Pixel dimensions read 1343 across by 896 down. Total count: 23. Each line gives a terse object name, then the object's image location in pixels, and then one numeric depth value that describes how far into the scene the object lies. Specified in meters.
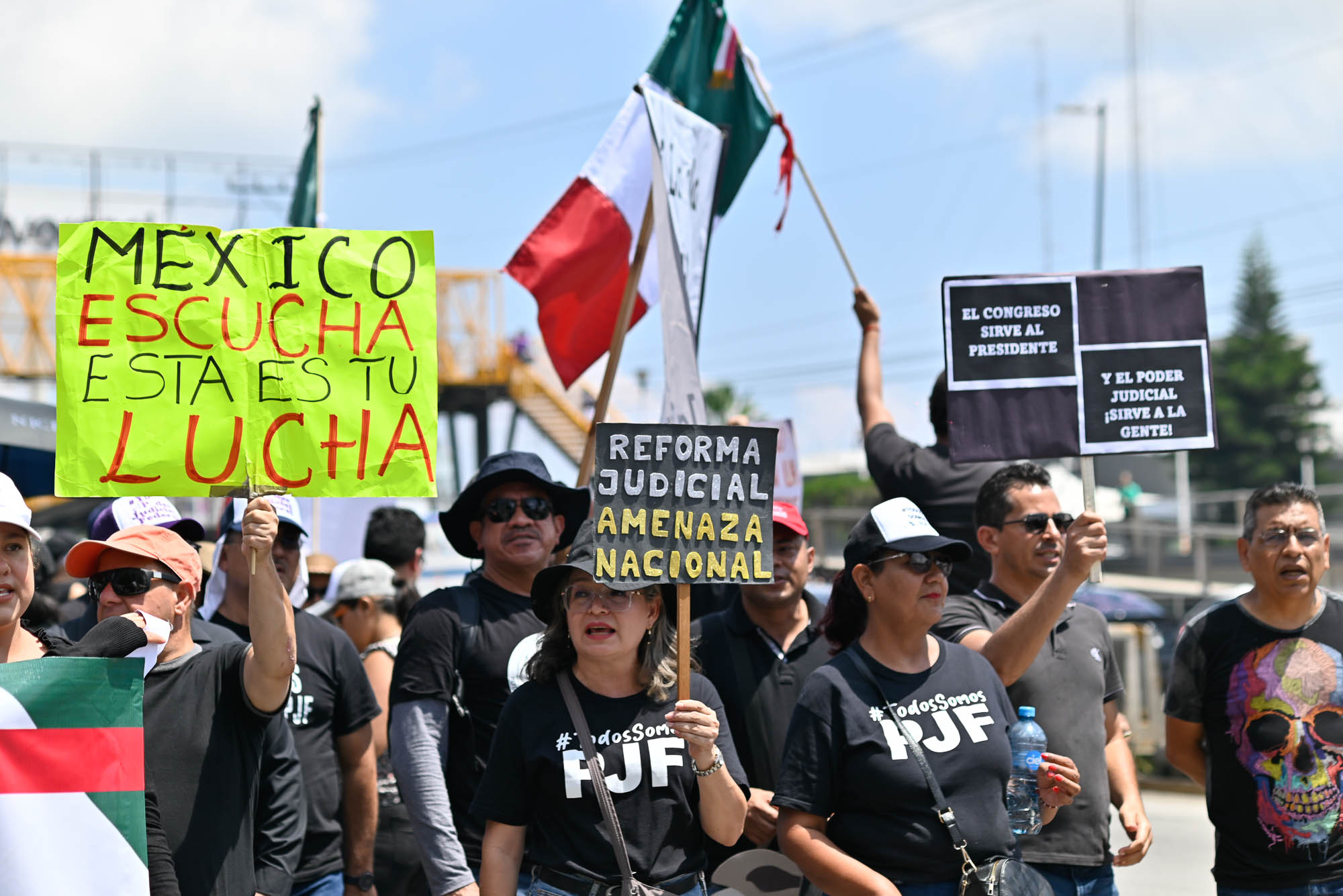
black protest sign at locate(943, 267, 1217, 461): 9.75
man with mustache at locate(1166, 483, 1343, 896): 9.61
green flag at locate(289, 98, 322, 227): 22.81
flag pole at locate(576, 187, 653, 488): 11.62
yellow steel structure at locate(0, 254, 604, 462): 66.50
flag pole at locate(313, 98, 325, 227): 21.16
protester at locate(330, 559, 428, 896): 11.78
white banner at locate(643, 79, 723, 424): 10.99
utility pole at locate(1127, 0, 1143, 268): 75.25
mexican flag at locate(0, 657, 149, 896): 7.11
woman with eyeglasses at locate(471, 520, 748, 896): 7.76
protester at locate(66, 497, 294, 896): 8.01
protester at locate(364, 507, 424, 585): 15.50
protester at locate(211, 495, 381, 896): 10.84
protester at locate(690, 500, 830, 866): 9.84
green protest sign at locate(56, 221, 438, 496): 8.37
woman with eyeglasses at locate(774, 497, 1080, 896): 8.00
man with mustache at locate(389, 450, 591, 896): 9.12
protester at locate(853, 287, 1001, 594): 11.29
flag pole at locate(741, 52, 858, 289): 13.03
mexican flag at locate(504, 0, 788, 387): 14.20
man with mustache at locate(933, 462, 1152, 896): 9.10
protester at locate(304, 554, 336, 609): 16.94
